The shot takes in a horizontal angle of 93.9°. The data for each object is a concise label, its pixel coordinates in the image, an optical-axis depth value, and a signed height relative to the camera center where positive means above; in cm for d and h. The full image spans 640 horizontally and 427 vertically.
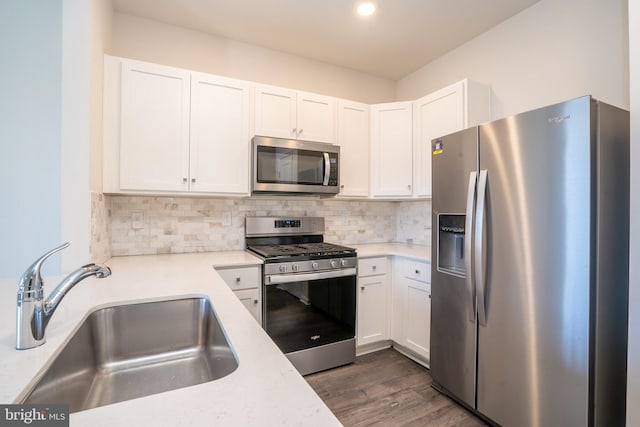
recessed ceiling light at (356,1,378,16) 215 +153
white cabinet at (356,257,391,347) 254 -73
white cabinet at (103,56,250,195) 201 +61
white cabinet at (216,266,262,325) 205 -48
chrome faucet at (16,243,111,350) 74 -24
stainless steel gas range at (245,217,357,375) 216 -66
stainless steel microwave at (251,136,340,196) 233 +40
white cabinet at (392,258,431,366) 233 -76
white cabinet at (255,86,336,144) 244 +87
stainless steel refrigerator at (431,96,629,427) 131 -24
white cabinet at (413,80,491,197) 237 +84
